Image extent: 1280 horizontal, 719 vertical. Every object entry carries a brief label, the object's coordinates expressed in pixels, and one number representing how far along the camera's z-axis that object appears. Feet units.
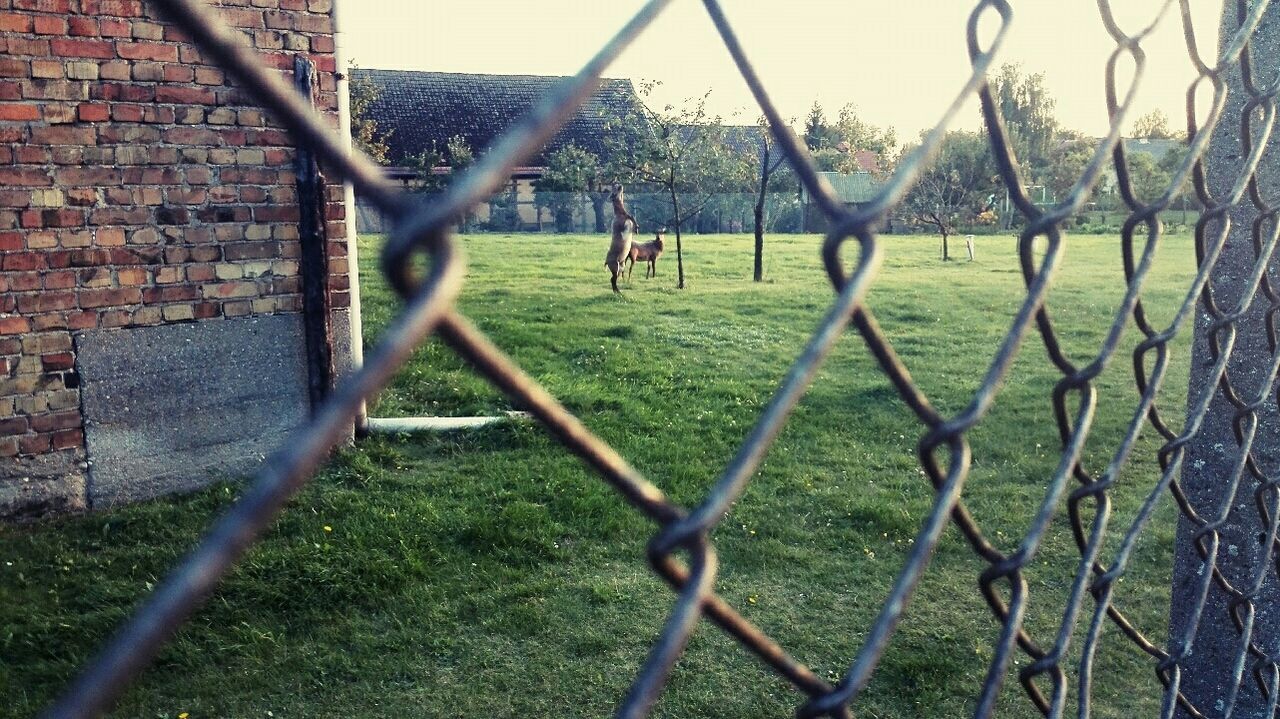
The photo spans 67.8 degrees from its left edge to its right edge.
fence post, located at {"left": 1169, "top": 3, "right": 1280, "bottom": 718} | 5.54
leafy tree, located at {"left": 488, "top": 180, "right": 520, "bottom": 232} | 96.12
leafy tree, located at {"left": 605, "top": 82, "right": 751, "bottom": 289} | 50.19
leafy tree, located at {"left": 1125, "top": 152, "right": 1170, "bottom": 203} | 85.30
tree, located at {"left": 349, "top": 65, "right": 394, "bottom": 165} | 77.84
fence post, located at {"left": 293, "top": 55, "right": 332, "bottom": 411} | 15.61
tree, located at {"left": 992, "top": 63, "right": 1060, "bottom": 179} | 119.55
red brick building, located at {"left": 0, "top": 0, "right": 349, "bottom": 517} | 13.32
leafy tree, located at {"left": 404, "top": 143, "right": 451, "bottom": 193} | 88.89
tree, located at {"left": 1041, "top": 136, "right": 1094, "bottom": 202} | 106.29
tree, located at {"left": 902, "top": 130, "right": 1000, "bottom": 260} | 81.70
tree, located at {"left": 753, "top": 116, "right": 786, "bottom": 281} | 49.62
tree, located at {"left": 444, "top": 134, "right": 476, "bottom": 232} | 87.71
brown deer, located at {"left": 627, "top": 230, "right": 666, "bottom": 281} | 47.47
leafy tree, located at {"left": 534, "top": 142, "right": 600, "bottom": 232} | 64.23
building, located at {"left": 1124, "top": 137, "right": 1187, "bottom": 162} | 129.59
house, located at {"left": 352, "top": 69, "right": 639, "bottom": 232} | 97.81
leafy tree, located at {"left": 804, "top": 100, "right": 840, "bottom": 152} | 108.20
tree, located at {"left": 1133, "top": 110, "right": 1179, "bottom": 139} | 112.37
